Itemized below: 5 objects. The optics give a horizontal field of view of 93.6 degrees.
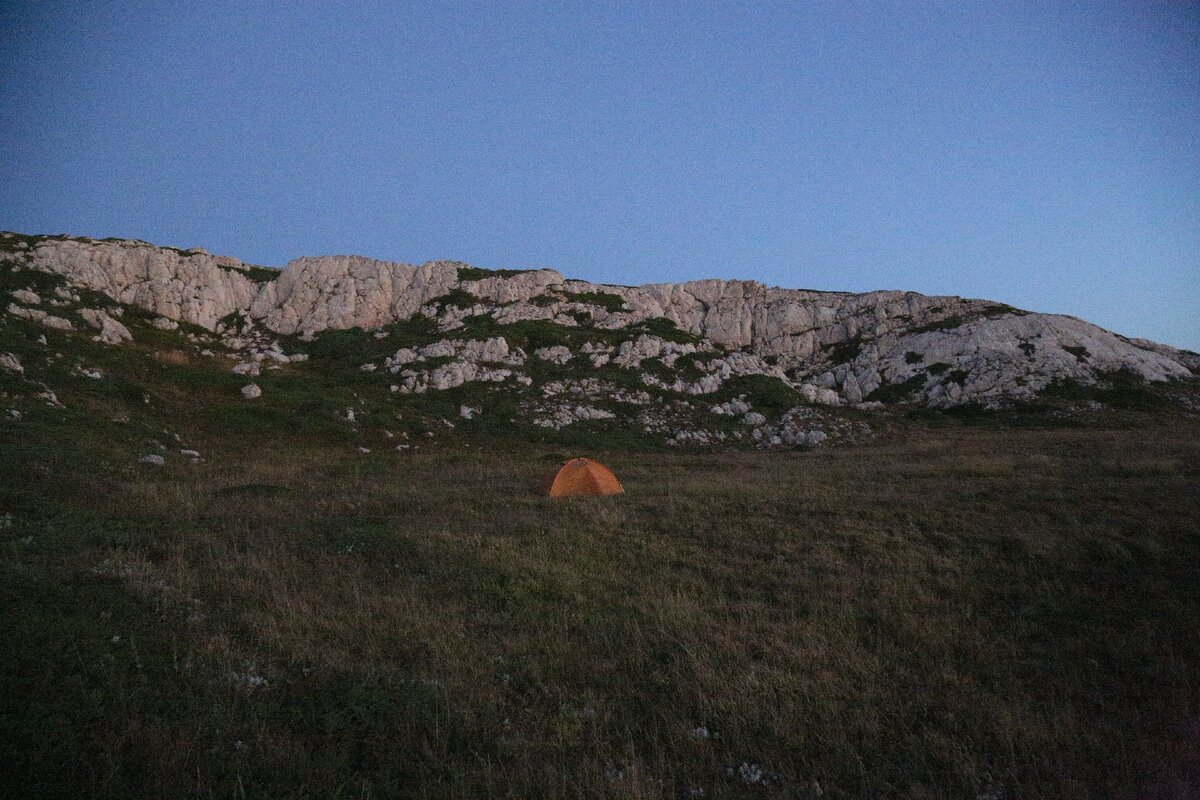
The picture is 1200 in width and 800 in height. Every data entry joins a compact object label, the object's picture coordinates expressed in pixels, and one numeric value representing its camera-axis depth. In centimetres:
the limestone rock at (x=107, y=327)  4003
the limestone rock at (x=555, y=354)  5409
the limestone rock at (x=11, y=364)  2690
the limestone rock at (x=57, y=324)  3759
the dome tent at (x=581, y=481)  2145
